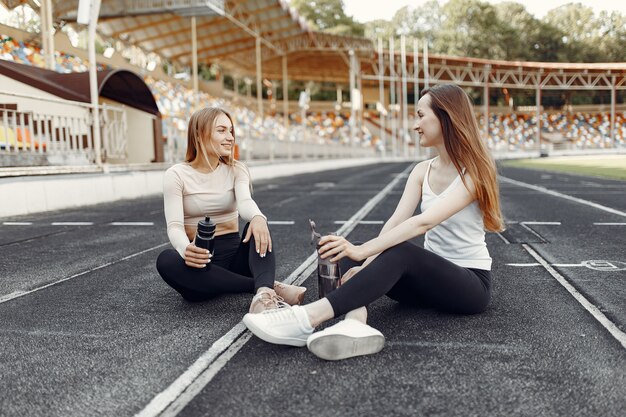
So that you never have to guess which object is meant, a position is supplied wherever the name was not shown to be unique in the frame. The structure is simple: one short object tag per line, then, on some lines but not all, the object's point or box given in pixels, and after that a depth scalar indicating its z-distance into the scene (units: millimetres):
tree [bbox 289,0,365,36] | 90438
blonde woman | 3701
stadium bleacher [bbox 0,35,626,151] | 37438
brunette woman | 2979
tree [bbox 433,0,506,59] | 84625
